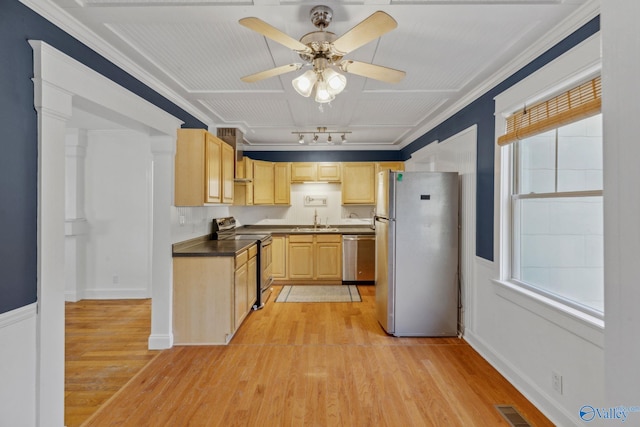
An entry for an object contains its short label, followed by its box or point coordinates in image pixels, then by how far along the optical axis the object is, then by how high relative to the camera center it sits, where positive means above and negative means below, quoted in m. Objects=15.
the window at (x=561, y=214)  1.86 -0.01
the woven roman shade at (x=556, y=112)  1.68 +0.63
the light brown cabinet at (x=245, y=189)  5.10 +0.38
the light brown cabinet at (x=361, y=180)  5.71 +0.58
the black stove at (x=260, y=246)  4.19 -0.49
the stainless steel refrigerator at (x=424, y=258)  3.29 -0.48
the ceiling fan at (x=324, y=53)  1.52 +0.88
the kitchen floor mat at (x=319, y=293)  4.57 -1.27
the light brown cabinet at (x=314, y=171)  5.75 +0.75
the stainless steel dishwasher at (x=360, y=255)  5.36 -0.74
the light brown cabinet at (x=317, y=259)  5.39 -0.82
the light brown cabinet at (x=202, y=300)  3.06 -0.87
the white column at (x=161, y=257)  3.00 -0.44
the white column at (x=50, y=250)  1.68 -0.22
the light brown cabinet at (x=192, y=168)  3.12 +0.43
